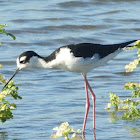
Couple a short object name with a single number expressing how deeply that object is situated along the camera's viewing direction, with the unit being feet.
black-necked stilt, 50.62
